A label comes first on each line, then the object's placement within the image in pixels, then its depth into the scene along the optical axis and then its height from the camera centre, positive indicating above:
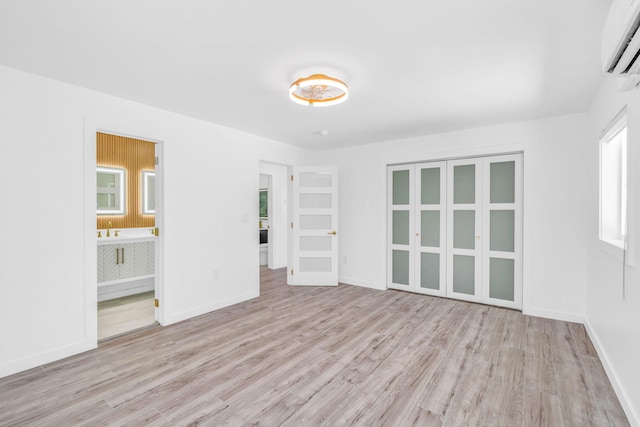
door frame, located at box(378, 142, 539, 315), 3.79 +0.51
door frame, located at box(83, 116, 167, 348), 2.84 -0.13
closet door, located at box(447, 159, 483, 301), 4.27 -0.25
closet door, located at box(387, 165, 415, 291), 4.86 -0.24
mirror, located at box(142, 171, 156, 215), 5.05 +0.30
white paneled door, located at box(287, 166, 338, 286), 5.25 -0.27
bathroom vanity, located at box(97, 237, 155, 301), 4.26 -0.87
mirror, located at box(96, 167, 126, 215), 4.57 +0.30
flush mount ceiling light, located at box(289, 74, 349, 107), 2.41 +1.05
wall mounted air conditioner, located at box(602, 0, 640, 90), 1.30 +0.82
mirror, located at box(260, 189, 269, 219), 7.41 +0.18
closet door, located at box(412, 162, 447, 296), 4.56 -0.26
